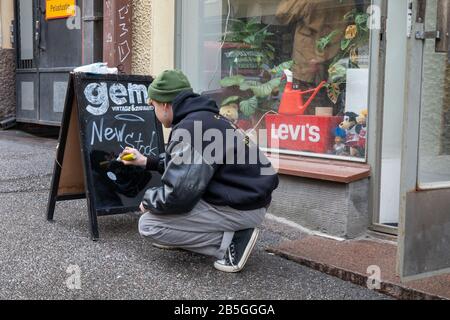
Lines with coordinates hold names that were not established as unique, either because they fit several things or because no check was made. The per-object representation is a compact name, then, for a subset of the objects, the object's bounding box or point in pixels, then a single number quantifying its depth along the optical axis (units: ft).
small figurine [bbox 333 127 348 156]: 15.16
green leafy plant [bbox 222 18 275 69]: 17.79
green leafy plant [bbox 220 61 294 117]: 17.21
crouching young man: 10.88
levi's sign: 15.60
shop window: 15.07
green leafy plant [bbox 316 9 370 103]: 14.85
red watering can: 16.29
